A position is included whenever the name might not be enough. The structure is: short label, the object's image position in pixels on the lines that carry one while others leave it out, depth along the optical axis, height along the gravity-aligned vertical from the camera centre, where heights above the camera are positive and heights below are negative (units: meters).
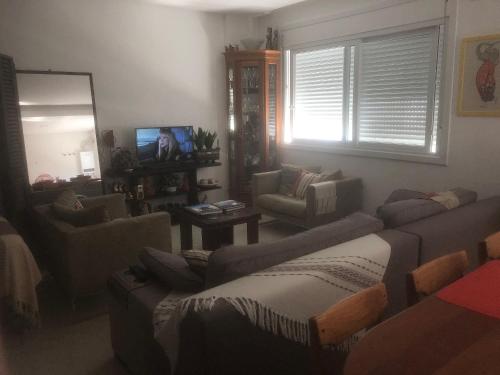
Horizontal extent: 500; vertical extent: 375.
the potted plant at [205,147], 5.16 -0.36
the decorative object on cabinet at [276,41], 5.39 +0.99
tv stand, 4.68 -0.63
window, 3.96 +0.23
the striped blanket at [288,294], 1.56 -0.70
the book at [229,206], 3.66 -0.79
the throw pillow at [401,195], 3.52 -0.71
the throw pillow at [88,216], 2.83 -0.65
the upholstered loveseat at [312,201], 4.12 -0.90
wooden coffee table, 3.40 -0.92
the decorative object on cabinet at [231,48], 5.25 +0.89
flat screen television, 4.79 -0.29
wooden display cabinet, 5.26 +0.05
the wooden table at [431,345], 1.06 -0.64
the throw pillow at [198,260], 1.91 -0.66
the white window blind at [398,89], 3.94 +0.26
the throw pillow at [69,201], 3.23 -0.62
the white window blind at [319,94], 4.85 +0.27
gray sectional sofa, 1.48 -0.79
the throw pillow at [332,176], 4.48 -0.65
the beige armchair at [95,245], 2.71 -0.86
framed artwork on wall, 3.40 +0.30
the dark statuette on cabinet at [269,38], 5.40 +1.03
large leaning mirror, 4.07 -0.05
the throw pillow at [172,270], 1.92 -0.72
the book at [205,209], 3.57 -0.80
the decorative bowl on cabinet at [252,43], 5.28 +0.96
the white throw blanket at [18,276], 2.41 -0.91
